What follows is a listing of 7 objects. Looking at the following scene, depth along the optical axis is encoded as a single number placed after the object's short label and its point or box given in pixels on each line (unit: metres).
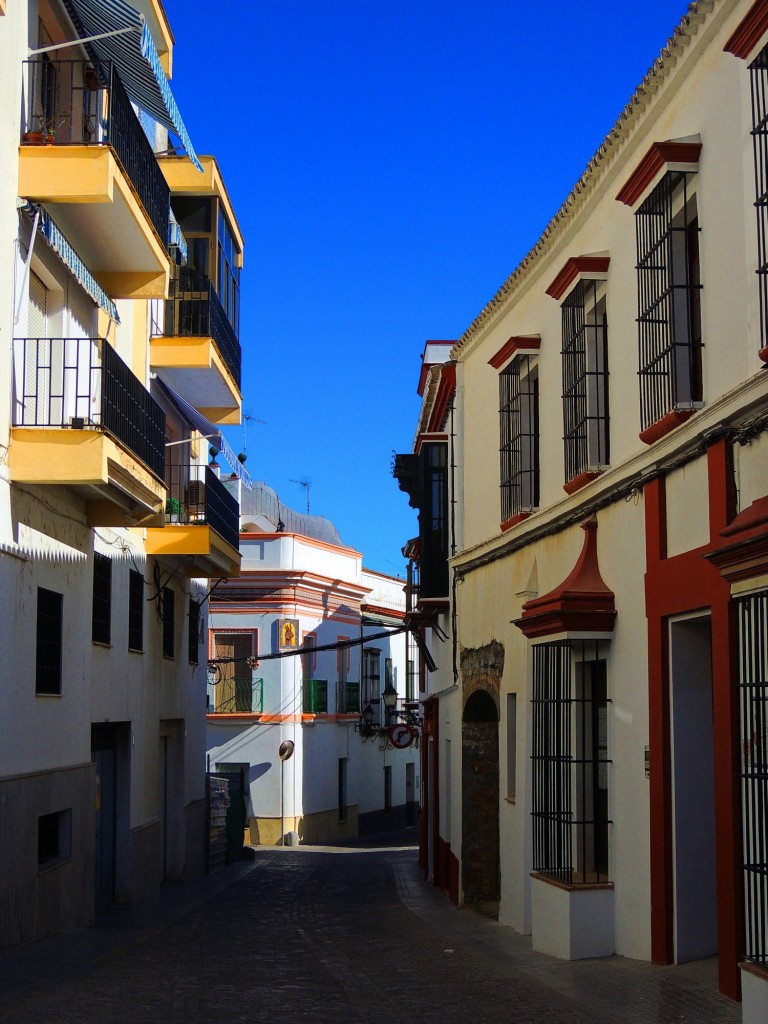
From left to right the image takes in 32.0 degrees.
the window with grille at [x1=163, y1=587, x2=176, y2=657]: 21.30
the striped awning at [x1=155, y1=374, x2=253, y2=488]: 20.03
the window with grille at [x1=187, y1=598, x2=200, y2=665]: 23.81
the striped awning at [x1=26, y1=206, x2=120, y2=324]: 12.89
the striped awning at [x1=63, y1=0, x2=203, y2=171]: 13.52
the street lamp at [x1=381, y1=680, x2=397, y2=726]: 34.00
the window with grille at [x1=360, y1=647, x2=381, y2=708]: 42.68
